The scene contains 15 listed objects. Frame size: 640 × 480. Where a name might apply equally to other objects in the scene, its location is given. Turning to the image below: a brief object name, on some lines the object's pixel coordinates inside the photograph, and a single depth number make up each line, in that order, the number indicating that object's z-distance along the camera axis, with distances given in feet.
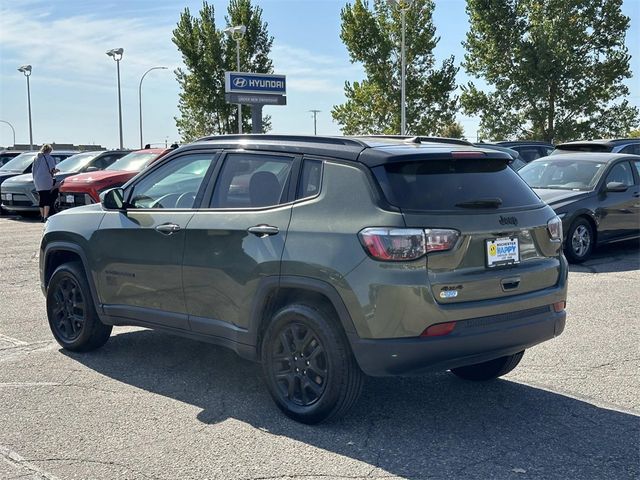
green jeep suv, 13.29
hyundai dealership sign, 80.64
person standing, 53.98
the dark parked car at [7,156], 80.02
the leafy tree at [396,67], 136.15
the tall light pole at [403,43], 96.47
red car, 49.93
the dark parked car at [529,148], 61.46
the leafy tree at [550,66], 122.11
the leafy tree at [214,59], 155.12
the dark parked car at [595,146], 47.93
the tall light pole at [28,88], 171.18
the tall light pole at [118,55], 138.92
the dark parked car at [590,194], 35.53
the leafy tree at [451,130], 140.97
